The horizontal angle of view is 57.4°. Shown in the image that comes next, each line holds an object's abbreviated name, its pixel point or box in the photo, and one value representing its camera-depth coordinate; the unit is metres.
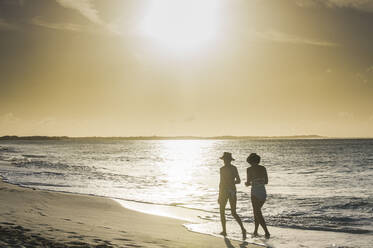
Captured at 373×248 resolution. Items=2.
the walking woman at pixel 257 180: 9.27
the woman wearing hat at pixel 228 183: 9.41
